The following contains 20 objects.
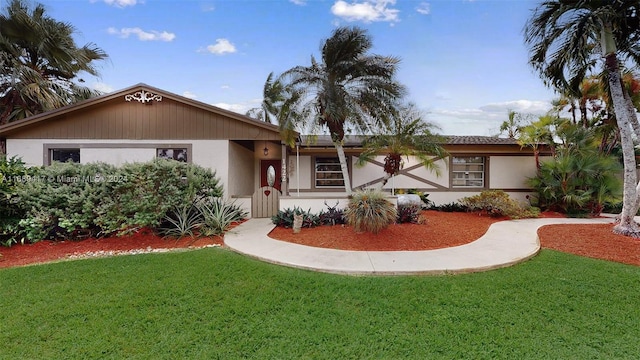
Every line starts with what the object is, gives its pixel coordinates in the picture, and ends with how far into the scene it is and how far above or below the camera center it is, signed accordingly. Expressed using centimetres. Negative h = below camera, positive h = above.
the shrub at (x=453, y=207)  1105 -127
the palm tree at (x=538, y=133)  1045 +180
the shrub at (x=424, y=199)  1150 -94
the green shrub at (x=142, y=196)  644 -48
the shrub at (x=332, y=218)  796 -123
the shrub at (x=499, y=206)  945 -105
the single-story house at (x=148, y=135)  921 +153
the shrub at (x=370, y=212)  638 -85
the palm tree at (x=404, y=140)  865 +129
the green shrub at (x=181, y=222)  691 -120
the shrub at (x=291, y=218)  767 -122
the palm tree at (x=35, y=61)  1009 +484
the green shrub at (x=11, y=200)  627 -55
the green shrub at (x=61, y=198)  630 -51
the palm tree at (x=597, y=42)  633 +359
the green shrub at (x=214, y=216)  709 -110
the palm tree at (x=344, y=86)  754 +275
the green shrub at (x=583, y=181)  979 -12
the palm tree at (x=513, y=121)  1464 +330
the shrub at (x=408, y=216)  803 -118
